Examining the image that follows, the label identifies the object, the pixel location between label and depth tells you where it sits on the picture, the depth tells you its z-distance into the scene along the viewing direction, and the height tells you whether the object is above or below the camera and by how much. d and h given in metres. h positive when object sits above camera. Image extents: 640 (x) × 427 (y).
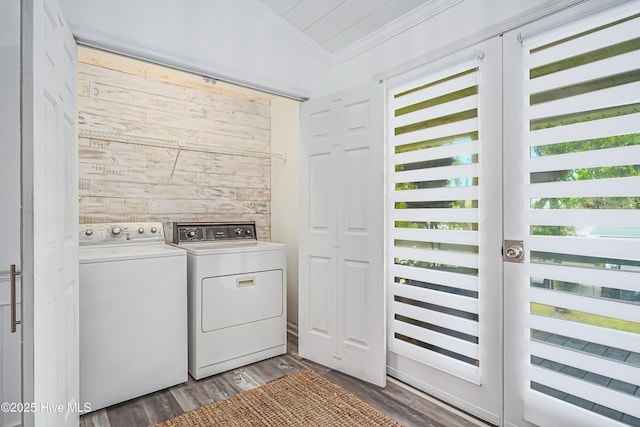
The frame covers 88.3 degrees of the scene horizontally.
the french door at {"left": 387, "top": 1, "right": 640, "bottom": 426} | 1.44 -0.07
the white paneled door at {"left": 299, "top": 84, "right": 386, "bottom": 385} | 2.29 -0.16
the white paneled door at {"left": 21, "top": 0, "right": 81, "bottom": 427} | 1.05 -0.01
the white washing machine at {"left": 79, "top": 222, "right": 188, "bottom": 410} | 1.98 -0.69
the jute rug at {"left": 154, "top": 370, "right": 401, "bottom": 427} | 1.90 -1.21
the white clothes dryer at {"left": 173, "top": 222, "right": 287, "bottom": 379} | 2.40 -0.67
